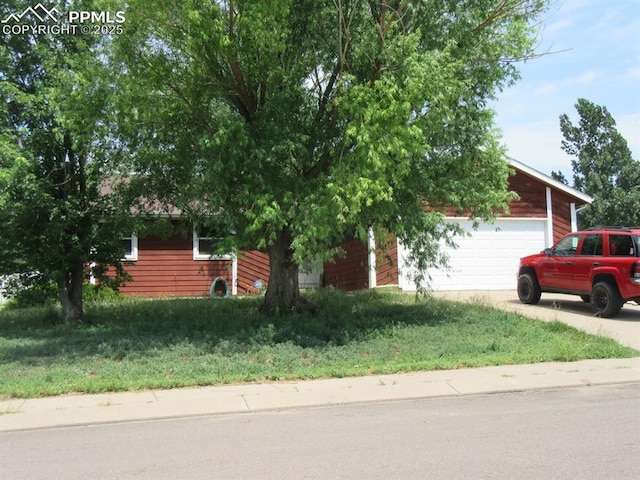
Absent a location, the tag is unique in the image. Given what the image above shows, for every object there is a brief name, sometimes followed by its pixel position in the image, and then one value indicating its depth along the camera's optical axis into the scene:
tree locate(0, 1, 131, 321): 10.34
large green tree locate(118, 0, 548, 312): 8.99
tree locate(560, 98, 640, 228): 27.88
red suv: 12.16
